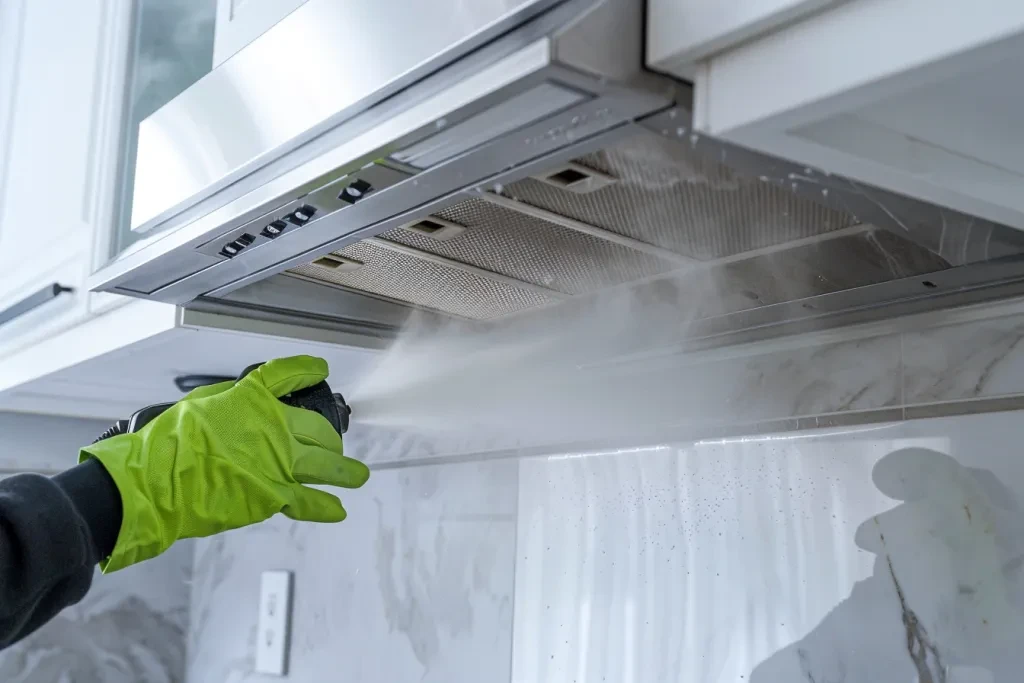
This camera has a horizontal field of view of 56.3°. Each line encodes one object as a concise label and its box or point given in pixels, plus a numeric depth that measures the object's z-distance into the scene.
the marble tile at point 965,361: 0.66
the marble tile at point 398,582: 1.05
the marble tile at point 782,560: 0.64
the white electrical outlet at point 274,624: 1.37
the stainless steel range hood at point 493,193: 0.48
